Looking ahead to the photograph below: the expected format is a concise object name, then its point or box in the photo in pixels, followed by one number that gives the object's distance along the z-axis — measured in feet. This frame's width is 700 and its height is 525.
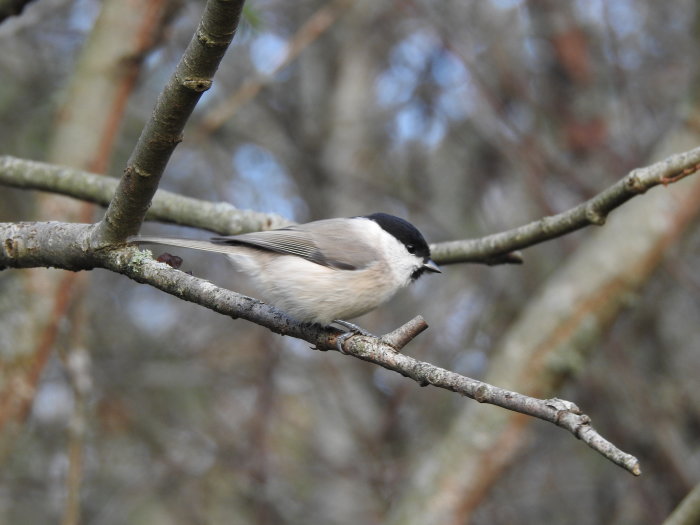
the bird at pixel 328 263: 17.22
